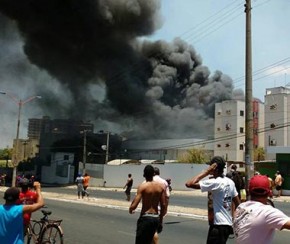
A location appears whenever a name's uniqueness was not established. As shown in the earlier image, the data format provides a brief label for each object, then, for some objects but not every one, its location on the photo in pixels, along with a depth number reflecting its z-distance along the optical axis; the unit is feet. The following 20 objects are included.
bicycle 24.95
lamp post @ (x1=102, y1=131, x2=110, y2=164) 207.40
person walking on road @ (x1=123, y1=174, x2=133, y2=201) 72.74
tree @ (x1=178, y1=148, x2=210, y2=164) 205.55
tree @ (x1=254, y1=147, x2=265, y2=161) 242.91
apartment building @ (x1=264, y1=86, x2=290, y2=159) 243.40
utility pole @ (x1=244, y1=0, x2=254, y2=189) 38.25
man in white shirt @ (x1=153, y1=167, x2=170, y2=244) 19.72
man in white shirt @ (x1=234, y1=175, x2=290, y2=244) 10.13
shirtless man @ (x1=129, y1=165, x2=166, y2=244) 18.49
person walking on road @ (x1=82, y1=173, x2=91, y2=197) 76.46
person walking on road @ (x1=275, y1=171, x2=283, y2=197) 79.15
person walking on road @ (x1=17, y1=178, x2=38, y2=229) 23.42
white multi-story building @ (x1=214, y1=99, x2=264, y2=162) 252.62
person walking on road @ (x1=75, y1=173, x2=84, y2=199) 76.17
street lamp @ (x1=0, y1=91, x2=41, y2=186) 105.05
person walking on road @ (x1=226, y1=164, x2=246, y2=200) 34.45
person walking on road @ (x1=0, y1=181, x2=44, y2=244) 13.11
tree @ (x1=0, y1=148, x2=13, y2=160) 395.34
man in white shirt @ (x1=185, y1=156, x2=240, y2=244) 16.10
